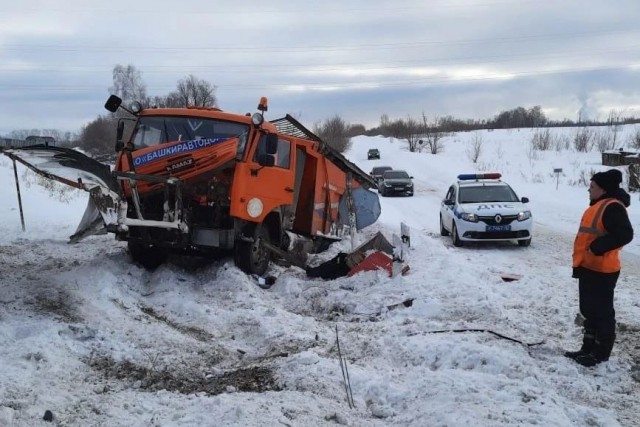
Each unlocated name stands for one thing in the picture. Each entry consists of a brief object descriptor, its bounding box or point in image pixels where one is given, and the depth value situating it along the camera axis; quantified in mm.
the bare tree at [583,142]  60156
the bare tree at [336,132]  81488
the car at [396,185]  31984
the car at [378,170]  38291
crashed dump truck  7691
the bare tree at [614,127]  60131
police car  13633
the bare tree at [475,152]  59031
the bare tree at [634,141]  50325
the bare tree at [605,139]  59188
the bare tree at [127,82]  81875
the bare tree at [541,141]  62875
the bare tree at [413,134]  77188
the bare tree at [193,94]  64062
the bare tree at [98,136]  78350
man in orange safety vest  5289
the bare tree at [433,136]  72062
